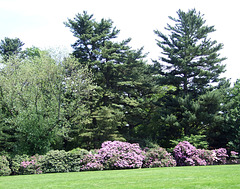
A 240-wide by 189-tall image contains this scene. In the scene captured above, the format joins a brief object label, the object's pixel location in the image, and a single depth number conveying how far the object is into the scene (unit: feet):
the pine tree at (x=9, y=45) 139.64
